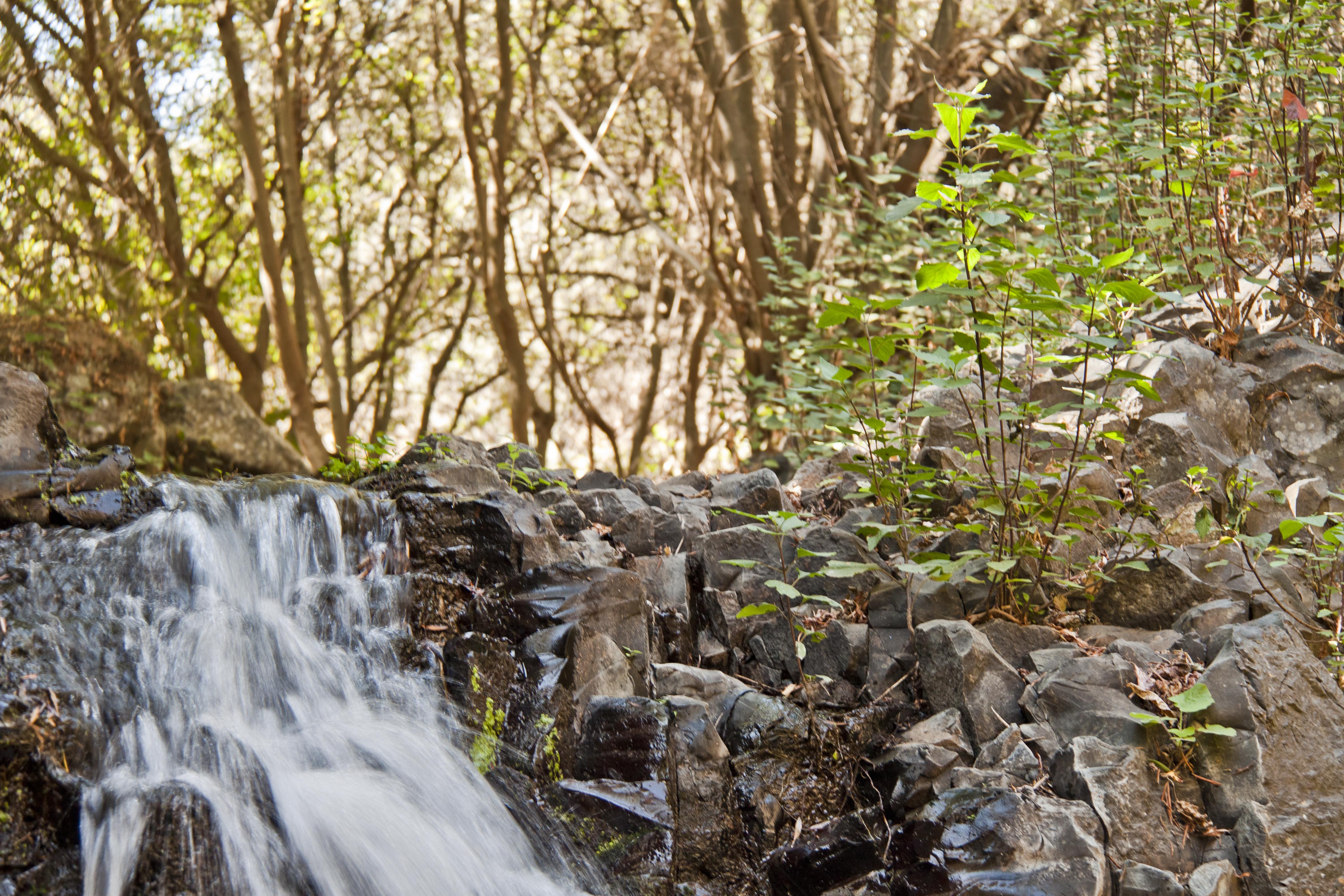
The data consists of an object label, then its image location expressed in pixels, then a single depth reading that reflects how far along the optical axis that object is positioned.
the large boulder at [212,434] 8.41
